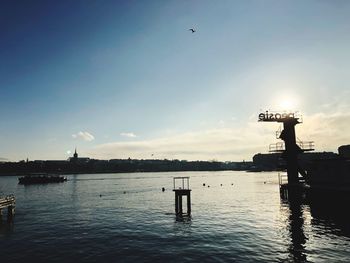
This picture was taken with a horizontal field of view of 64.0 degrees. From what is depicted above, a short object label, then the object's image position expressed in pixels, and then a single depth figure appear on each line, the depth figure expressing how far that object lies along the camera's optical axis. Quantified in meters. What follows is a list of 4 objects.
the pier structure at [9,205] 46.78
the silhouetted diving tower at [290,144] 65.88
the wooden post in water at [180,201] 51.13
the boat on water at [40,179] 156.25
